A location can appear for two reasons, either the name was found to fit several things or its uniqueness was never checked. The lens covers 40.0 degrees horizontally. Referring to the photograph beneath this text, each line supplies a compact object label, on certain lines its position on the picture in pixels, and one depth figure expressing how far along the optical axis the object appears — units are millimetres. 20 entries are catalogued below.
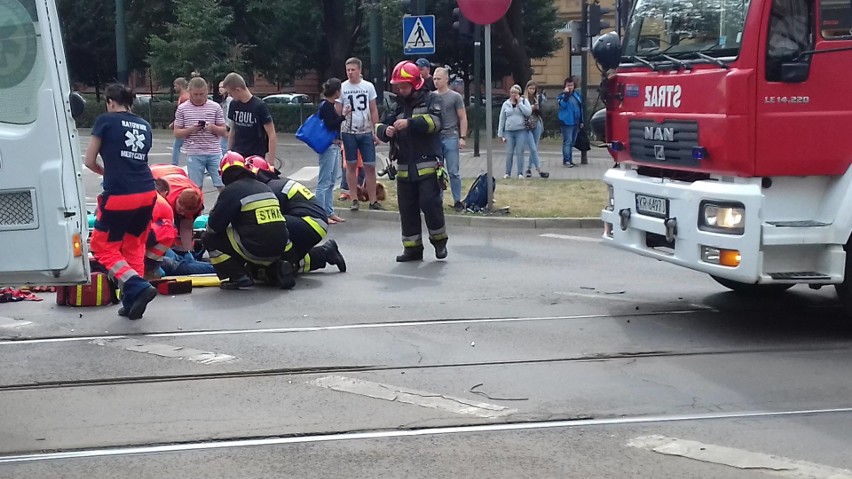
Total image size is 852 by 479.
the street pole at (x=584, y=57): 23062
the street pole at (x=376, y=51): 30109
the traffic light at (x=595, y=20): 22344
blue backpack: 14977
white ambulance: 6281
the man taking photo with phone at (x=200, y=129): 14516
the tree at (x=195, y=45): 40031
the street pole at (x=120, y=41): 34656
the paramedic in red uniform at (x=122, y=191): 8570
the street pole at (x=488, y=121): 14422
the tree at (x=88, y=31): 52625
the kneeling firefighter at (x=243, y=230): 9852
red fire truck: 7406
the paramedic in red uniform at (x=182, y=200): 10391
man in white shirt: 14812
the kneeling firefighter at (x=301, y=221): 10383
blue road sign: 18359
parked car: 44353
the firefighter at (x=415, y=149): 11156
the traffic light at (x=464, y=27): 21031
